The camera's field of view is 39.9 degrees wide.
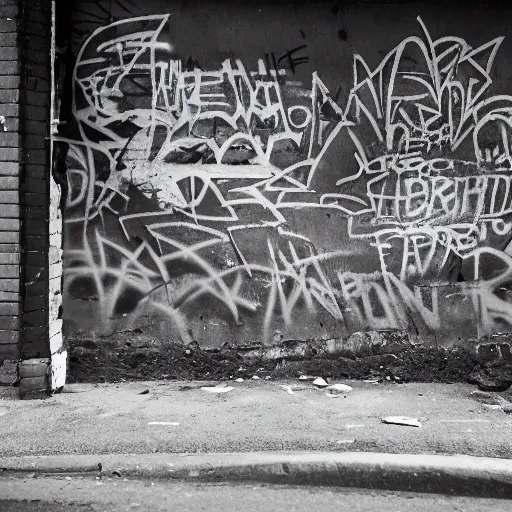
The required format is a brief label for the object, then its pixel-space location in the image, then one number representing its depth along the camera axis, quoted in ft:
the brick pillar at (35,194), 16.92
